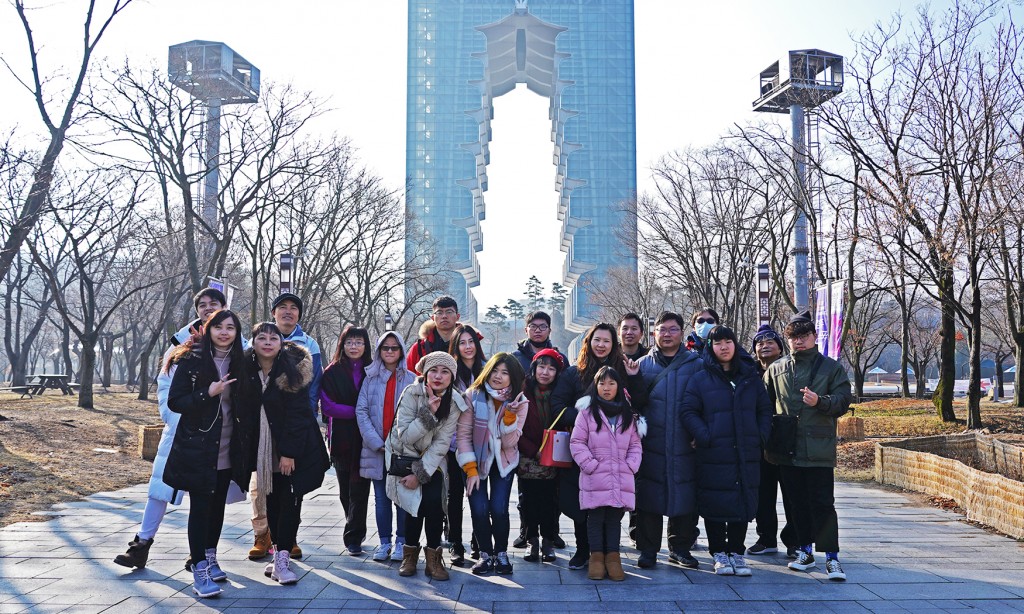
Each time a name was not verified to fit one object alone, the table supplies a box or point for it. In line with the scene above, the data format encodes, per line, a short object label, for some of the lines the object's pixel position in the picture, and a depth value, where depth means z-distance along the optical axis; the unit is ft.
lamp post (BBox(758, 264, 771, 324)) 65.10
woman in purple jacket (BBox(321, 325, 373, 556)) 18.85
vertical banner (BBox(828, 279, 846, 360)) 41.21
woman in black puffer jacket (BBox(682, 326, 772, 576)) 16.83
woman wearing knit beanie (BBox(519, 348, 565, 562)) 17.81
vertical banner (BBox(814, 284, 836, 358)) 42.80
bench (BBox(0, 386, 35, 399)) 81.45
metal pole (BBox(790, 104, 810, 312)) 76.74
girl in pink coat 16.49
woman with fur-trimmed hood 16.48
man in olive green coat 16.89
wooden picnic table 84.99
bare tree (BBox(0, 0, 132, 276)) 42.24
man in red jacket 20.31
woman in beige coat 16.47
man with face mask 20.52
